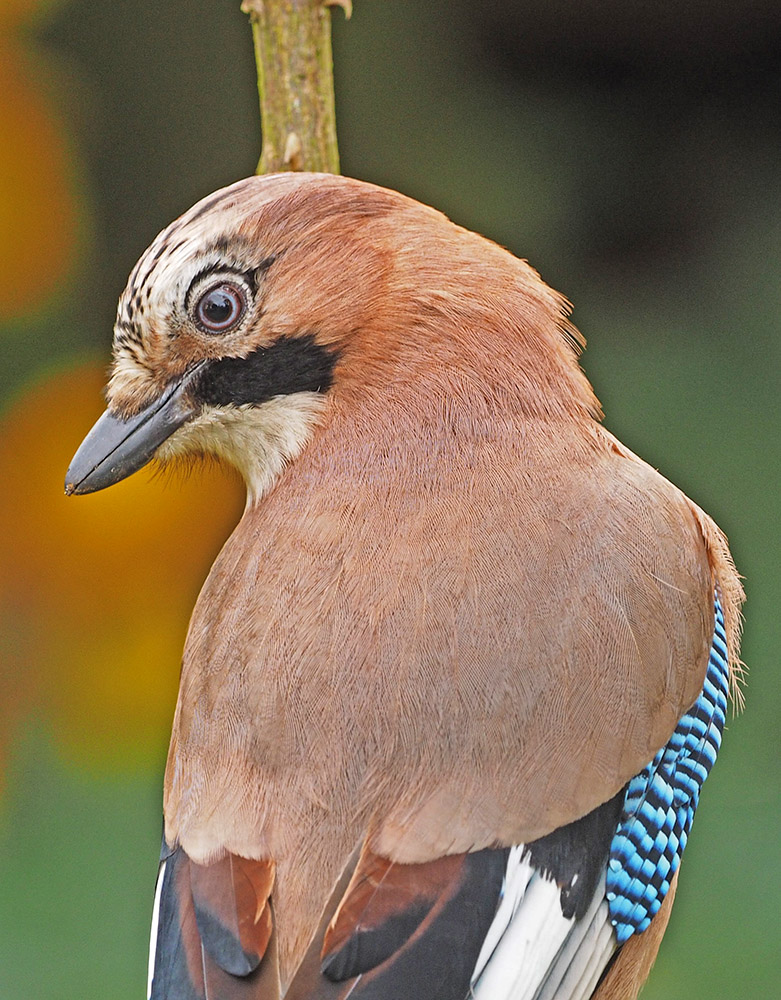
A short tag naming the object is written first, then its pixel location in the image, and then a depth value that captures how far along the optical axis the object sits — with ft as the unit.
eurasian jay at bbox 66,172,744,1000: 10.45
